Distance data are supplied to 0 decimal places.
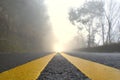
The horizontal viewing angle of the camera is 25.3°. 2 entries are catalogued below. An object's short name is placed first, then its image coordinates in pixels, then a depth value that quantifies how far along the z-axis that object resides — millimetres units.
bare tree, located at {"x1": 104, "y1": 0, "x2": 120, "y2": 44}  44181
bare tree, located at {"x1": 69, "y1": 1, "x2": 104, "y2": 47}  47438
